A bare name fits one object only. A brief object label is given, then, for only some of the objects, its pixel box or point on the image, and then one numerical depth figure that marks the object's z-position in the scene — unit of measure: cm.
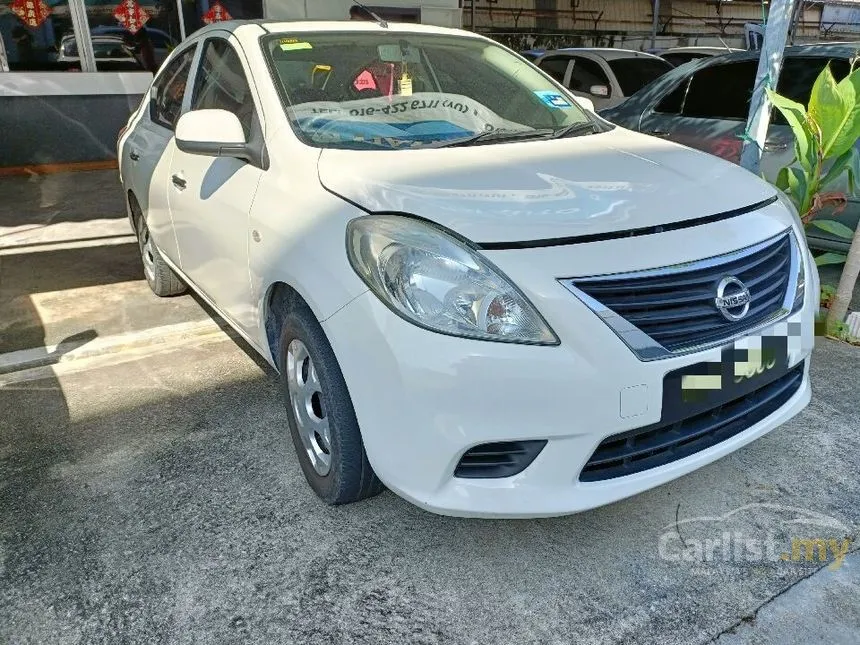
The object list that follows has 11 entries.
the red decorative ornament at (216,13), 911
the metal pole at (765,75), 354
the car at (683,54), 867
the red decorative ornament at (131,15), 853
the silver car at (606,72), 777
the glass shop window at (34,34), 789
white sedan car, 171
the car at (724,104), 431
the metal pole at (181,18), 884
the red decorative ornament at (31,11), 792
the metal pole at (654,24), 1689
